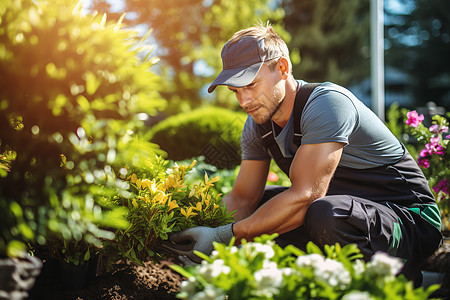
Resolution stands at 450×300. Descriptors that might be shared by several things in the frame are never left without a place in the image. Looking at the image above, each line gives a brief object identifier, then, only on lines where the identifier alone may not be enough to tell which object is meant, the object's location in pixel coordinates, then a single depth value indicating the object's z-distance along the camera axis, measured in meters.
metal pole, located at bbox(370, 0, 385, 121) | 10.00
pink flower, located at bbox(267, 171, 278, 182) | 4.35
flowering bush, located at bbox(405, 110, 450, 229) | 3.23
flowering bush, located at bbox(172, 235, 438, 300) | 1.27
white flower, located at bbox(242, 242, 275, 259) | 1.45
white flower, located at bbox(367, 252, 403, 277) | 1.29
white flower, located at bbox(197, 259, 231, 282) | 1.35
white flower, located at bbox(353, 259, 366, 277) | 1.37
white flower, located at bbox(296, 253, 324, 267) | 1.34
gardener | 2.18
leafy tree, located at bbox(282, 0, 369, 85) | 20.00
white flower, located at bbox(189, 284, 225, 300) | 1.25
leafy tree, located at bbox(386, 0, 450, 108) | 26.05
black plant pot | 2.10
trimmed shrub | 5.29
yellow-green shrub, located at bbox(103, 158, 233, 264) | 2.04
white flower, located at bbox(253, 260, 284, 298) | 1.26
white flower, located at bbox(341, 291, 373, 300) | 1.15
